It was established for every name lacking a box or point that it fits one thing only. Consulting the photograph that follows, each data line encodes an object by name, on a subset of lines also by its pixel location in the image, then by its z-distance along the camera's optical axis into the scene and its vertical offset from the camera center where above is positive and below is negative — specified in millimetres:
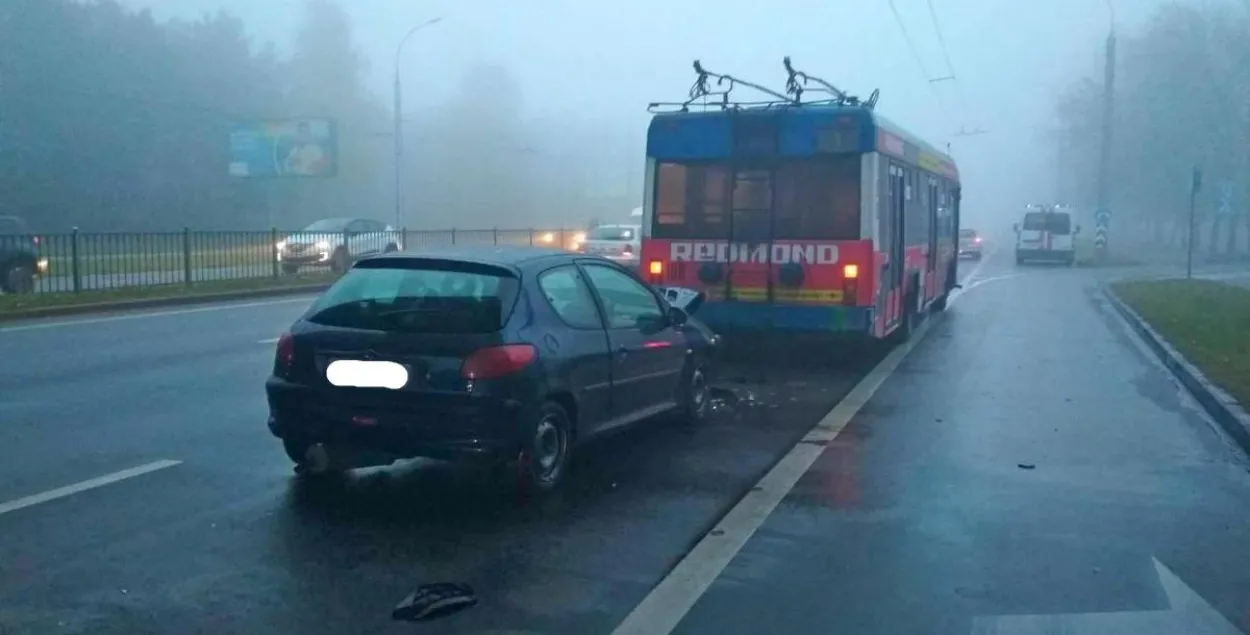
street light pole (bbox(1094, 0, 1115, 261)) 42656 +2467
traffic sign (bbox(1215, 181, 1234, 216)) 33031 +672
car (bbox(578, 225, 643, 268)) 33812 -584
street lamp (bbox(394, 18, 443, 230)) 40250 +2020
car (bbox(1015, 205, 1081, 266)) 49875 -540
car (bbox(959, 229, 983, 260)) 58312 -1020
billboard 47000 +2687
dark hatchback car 7055 -832
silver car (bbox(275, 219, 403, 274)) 28875 -579
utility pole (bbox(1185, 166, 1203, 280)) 27656 +775
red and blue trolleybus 13203 +93
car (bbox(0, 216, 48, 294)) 21891 -736
